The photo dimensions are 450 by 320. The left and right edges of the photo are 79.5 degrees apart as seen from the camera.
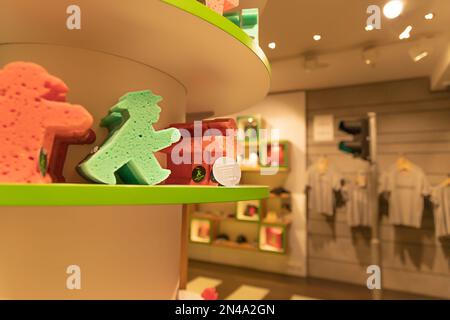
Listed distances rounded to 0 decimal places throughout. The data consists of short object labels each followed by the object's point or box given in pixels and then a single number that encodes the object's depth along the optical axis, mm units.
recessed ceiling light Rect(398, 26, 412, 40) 1763
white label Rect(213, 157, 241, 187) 577
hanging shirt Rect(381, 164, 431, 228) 2672
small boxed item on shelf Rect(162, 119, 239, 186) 593
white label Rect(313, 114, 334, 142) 3223
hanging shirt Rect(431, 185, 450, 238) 2562
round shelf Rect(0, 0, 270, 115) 461
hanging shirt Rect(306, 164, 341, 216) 2998
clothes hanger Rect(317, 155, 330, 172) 3117
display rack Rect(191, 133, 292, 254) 3211
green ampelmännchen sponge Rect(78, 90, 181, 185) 425
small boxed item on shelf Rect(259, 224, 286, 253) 3146
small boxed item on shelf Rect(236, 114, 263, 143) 3218
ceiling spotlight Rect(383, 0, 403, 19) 1608
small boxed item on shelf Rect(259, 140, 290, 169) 3271
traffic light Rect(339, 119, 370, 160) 2236
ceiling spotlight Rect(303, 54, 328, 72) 2432
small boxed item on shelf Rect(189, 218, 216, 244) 3510
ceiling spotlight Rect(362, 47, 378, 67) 2246
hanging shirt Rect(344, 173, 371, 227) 2881
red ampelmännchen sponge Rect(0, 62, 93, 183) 357
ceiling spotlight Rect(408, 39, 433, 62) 2074
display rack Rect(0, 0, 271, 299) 459
